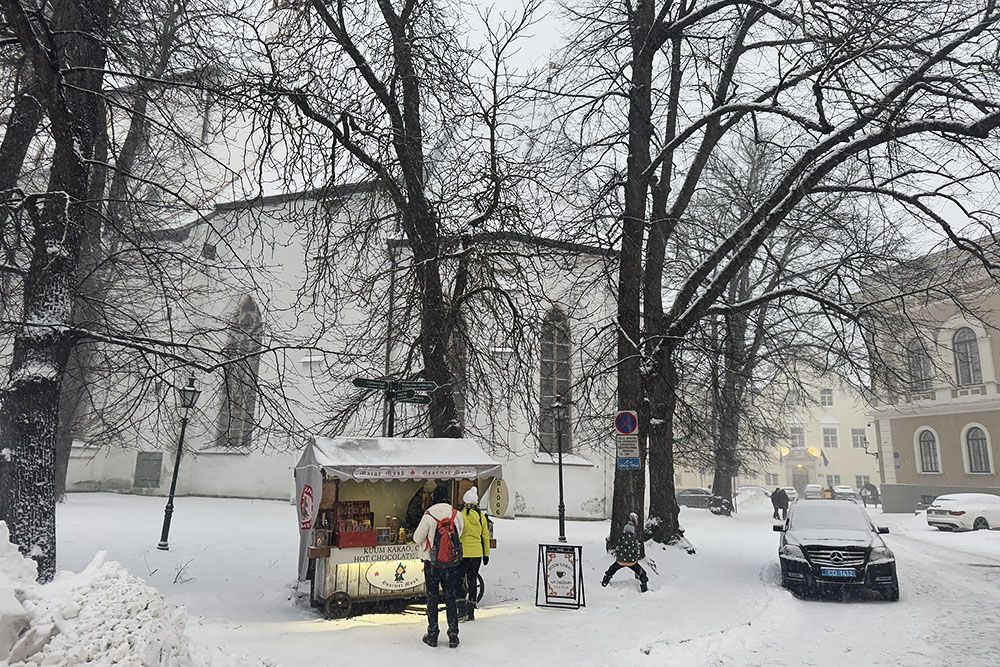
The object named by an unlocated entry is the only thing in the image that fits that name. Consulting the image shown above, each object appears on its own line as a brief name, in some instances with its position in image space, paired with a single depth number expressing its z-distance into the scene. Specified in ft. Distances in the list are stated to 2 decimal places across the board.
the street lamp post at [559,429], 54.14
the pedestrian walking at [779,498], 106.11
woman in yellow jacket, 30.50
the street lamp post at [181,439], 45.09
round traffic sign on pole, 40.32
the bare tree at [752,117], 36.65
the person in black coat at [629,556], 38.17
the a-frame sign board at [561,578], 34.22
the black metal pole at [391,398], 37.50
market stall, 30.81
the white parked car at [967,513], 87.35
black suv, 38.96
